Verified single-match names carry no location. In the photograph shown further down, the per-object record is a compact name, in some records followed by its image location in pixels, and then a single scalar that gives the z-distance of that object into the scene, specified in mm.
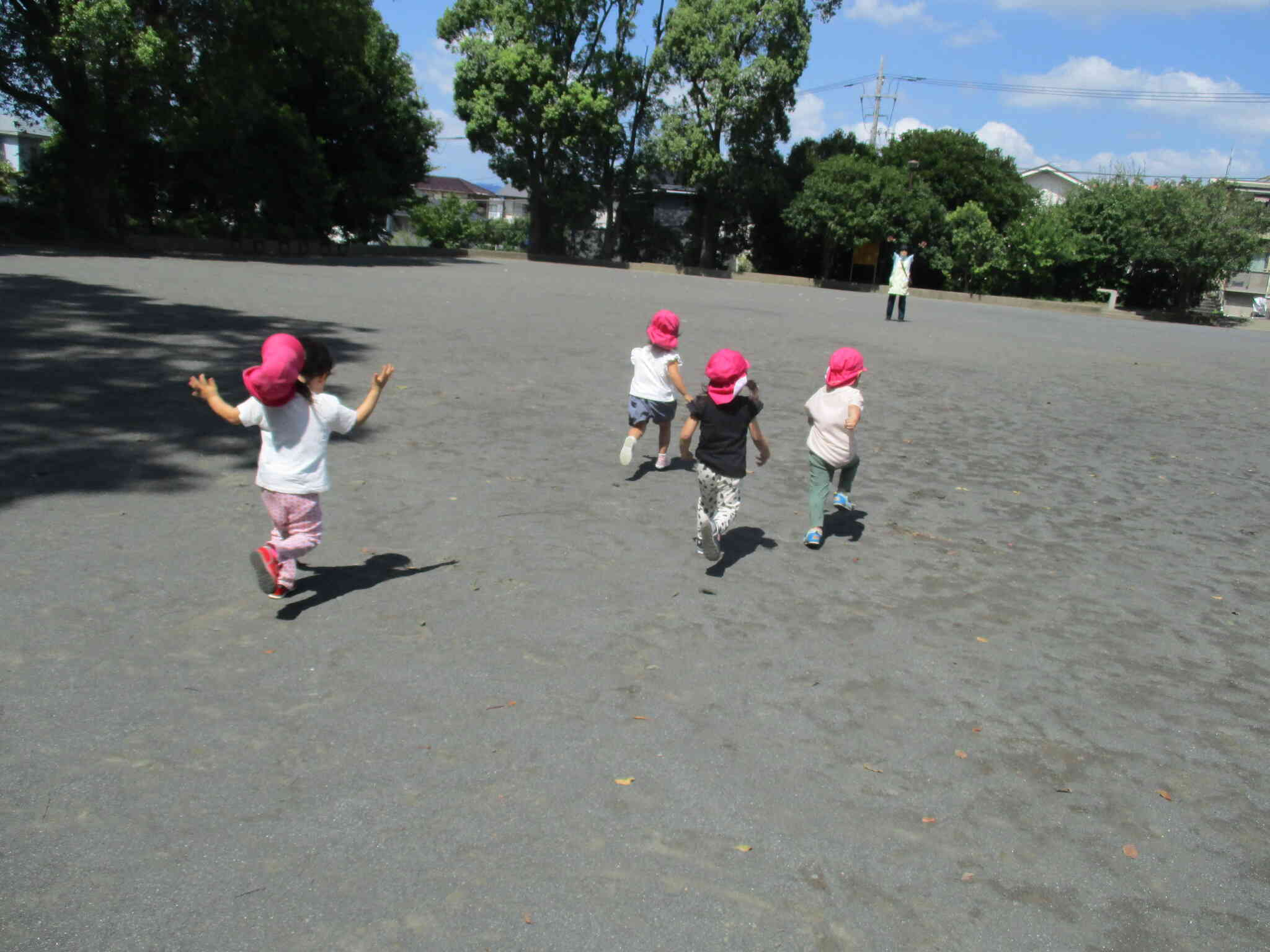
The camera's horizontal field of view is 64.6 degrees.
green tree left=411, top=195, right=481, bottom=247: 49312
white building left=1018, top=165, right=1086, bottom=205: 77062
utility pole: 63406
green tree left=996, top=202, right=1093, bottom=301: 38531
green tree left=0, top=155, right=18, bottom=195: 31825
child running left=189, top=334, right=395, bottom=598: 4445
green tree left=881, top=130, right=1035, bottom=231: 46094
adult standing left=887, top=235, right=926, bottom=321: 22938
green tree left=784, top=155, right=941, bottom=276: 41094
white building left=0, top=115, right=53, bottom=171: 51000
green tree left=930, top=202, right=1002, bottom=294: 39625
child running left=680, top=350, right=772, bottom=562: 5547
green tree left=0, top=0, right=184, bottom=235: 22484
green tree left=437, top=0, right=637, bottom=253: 40938
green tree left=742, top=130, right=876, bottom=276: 45094
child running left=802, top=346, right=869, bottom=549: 6082
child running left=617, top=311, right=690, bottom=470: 7324
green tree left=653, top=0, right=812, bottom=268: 41875
